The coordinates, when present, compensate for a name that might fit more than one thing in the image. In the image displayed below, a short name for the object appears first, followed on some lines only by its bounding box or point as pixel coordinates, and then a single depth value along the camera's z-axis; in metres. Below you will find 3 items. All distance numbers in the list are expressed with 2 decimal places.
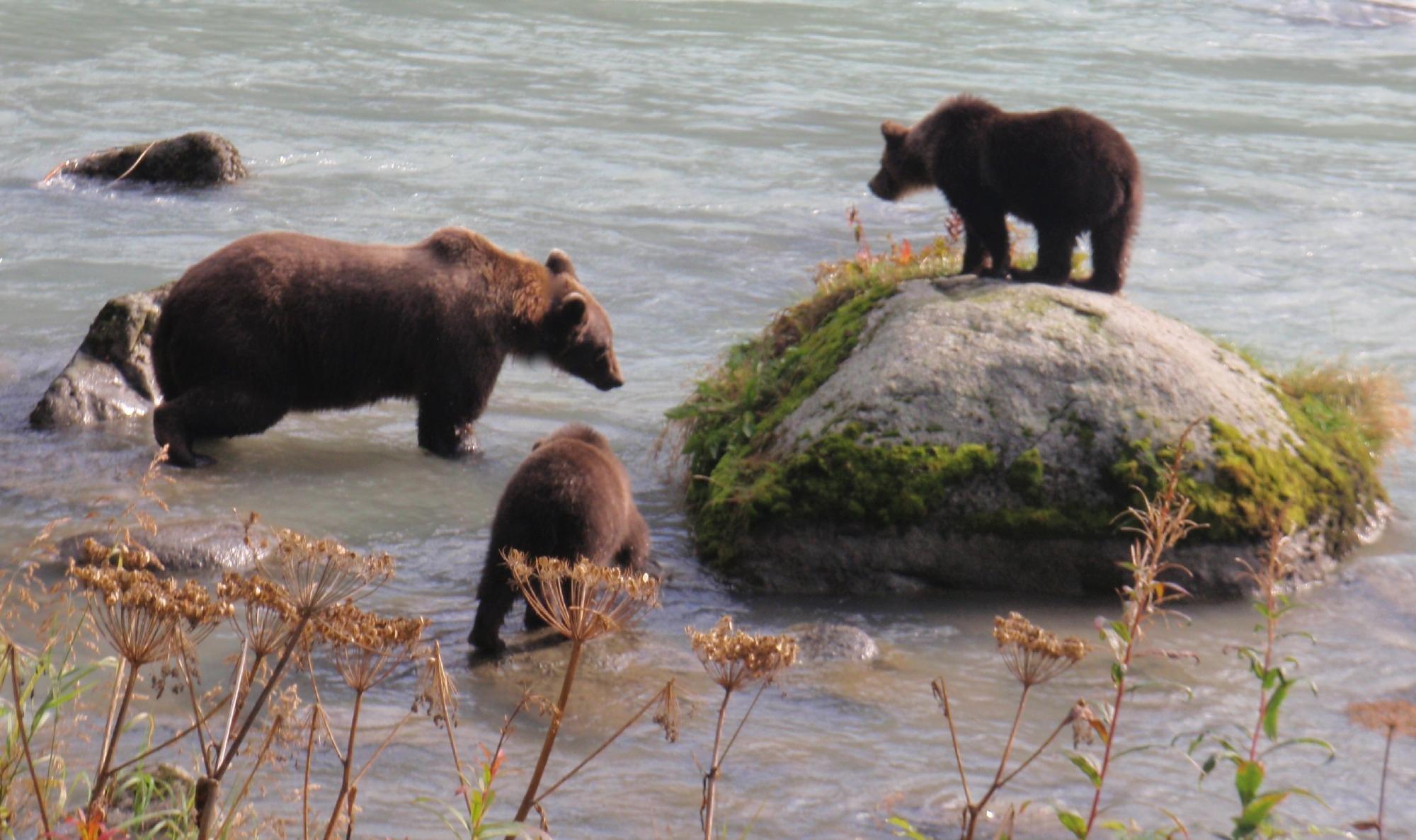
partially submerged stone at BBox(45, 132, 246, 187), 30.92
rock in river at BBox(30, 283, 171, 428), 17.72
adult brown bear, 16.86
